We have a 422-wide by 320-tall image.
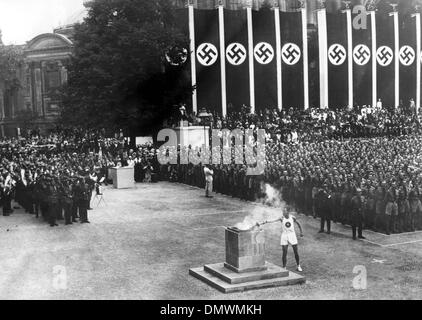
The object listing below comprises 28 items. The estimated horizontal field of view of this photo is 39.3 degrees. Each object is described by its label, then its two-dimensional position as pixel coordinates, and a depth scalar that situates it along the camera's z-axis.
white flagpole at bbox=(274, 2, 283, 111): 43.28
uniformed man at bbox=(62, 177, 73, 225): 21.06
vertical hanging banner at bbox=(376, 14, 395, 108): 46.50
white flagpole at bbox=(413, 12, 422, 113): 47.75
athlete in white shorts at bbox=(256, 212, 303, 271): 14.30
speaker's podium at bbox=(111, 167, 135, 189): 31.66
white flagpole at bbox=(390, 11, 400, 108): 46.66
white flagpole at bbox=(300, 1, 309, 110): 44.50
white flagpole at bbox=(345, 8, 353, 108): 45.28
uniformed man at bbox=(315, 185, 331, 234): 18.62
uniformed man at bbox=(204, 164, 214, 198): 27.56
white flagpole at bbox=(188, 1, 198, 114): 41.69
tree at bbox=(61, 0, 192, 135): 39.12
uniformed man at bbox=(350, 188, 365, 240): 17.83
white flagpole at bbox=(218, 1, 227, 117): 41.78
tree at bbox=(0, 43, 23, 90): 64.62
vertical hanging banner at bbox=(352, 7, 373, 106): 45.78
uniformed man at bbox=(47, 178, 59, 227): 21.06
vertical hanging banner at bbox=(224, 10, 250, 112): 42.06
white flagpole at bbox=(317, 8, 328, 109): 44.91
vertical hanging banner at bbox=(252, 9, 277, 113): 42.88
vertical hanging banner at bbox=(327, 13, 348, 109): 45.28
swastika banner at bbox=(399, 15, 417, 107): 47.69
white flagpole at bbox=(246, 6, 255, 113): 42.44
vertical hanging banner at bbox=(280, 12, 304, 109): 44.03
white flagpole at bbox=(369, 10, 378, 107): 45.94
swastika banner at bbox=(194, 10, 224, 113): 41.88
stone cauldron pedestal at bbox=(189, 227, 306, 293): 13.11
